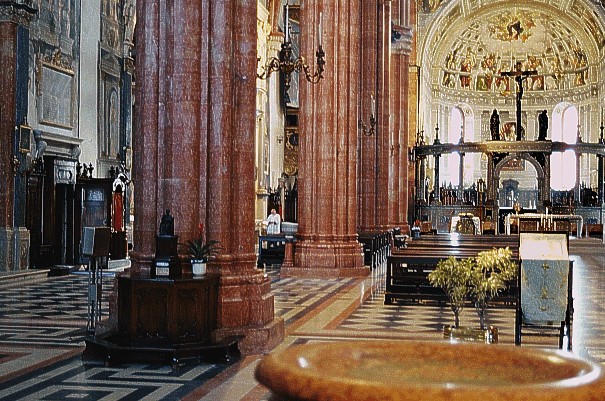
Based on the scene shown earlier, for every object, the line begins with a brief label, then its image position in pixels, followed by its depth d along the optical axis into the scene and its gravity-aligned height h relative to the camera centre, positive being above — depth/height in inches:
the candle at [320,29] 737.0 +147.6
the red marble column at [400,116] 1229.7 +136.0
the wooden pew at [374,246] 856.9 -29.1
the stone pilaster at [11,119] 749.3 +77.7
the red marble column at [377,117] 962.1 +107.9
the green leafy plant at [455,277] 325.4 -21.7
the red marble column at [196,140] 364.8 +29.9
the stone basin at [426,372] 76.1 -14.5
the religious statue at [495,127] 1579.7 +153.7
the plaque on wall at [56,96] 819.4 +107.2
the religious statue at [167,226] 346.2 -4.1
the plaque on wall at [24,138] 762.8 +62.7
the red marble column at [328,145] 740.6 +56.3
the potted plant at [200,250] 350.3 -13.6
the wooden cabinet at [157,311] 334.6 -34.7
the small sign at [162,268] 341.4 -19.5
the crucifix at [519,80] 1544.0 +232.6
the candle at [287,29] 506.0 +103.3
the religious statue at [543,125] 1540.4 +153.4
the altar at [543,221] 1453.0 -8.1
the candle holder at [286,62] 499.8 +84.2
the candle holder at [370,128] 919.2 +87.3
